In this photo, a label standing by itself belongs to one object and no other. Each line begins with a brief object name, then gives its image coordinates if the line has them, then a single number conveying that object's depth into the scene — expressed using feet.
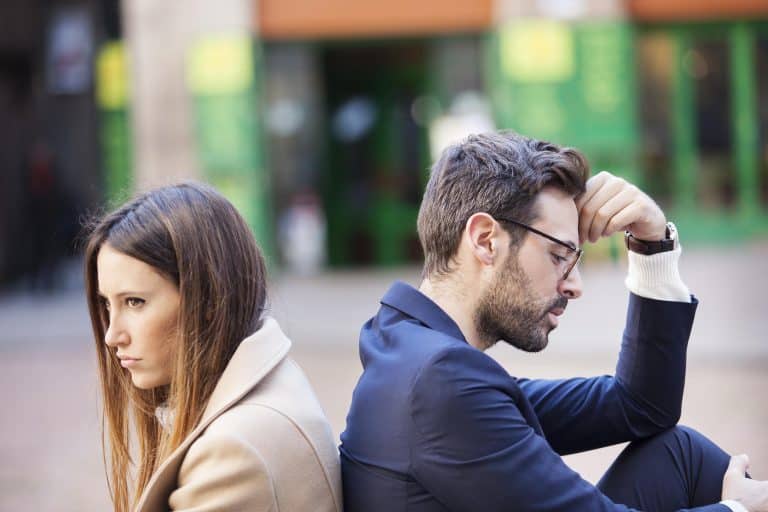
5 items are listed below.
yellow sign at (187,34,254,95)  48.96
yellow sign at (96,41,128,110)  52.90
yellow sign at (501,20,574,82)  48.65
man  6.98
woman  7.05
